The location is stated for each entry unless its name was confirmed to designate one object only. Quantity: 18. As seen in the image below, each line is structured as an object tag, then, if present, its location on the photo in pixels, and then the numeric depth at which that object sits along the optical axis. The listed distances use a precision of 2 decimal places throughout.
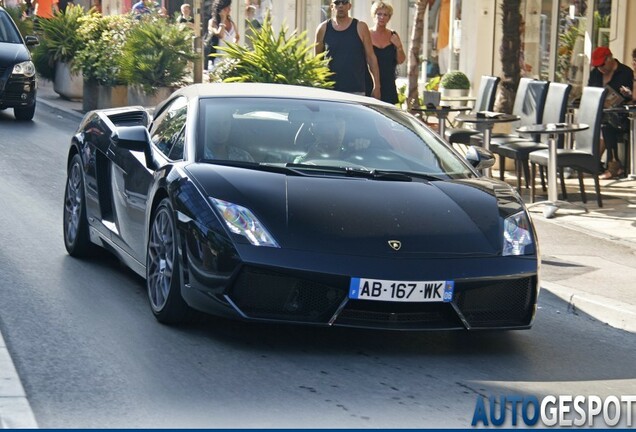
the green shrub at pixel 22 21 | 32.12
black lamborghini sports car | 7.24
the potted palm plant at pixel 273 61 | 17.00
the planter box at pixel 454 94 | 23.09
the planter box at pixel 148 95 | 22.59
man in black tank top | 15.00
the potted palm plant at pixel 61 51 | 26.48
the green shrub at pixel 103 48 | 23.89
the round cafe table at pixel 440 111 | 15.89
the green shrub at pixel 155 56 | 22.70
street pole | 23.52
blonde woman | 15.77
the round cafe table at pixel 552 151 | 13.78
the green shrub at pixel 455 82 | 23.25
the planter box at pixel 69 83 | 26.97
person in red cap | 17.25
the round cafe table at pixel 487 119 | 14.92
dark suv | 22.86
